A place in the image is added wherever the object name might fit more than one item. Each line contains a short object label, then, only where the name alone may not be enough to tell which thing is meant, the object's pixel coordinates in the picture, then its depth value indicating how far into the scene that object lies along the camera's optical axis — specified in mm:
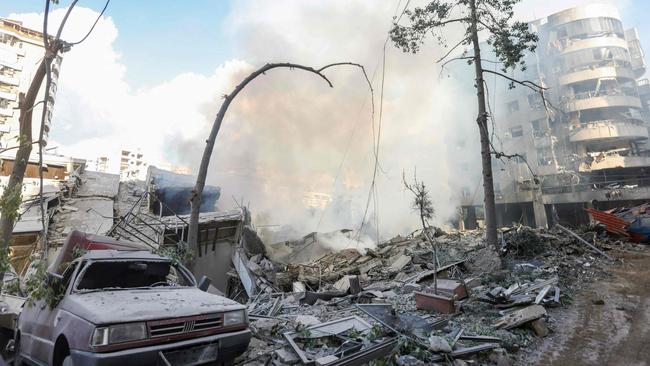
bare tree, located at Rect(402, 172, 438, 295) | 8102
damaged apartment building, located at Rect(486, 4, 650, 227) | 33125
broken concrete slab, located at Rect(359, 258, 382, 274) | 12627
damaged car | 3086
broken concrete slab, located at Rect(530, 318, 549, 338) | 4910
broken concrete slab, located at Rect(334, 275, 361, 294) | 8289
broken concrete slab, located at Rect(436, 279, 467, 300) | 6673
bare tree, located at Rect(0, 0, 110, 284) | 4035
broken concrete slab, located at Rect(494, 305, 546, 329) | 5047
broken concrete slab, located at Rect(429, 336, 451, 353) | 4164
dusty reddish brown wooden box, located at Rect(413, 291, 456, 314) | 5996
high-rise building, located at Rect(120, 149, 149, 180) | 90612
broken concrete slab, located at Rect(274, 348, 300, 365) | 4054
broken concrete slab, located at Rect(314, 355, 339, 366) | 3793
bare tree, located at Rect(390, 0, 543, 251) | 10395
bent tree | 6746
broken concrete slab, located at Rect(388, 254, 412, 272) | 11261
